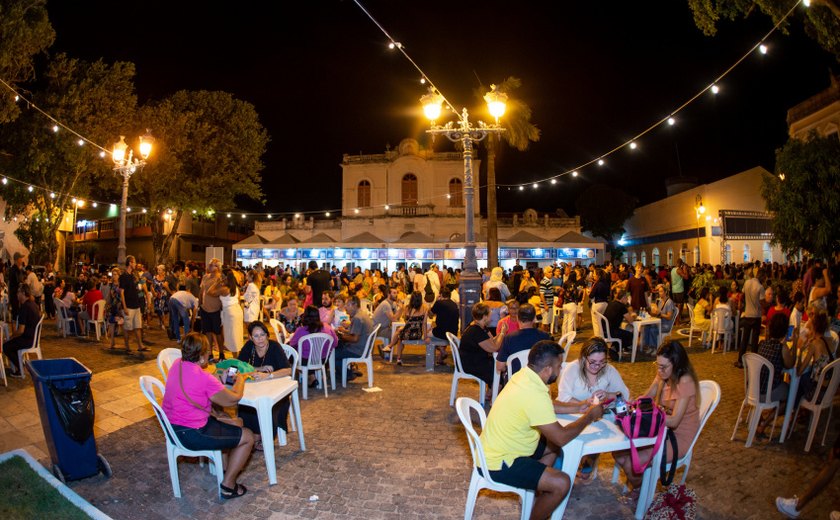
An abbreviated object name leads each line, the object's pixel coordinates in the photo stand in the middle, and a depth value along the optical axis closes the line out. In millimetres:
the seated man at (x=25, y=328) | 7242
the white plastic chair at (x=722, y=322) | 9219
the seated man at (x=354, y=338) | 7035
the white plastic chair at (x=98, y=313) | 10656
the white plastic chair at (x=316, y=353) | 6395
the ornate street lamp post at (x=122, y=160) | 11688
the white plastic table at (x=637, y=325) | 8664
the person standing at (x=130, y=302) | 9141
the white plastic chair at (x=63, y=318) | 11312
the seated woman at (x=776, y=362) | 4879
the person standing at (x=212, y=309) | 8109
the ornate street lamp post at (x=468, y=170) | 8992
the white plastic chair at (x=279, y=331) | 7438
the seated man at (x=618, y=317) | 8695
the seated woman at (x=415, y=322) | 8203
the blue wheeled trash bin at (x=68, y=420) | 3873
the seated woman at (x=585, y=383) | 4044
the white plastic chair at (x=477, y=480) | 3111
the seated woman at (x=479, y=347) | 5938
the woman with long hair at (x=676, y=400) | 3518
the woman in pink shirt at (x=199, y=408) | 3686
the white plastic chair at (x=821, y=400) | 4668
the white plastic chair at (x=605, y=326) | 8703
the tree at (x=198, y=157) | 21094
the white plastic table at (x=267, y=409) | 3992
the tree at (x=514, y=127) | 18016
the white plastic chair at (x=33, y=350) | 7266
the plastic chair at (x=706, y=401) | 3580
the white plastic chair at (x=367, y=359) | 7074
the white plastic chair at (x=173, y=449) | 3629
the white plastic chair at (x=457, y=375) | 6070
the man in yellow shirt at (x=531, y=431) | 3023
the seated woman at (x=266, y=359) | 4785
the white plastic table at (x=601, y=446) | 3148
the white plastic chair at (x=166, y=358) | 5039
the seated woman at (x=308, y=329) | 6453
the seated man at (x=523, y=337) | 5406
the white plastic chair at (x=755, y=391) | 4773
